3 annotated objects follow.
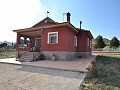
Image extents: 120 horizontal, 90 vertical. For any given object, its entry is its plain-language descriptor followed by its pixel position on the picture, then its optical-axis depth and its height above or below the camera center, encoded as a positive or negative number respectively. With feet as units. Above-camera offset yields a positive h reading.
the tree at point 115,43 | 103.92 +5.20
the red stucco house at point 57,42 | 28.90 +1.92
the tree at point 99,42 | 100.50 +5.63
